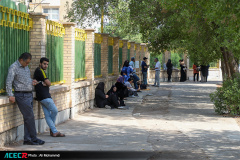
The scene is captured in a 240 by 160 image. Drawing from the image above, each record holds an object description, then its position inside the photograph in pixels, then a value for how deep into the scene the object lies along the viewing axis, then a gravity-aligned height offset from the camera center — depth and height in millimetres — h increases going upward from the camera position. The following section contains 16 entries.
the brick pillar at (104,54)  19875 +401
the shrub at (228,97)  14852 -957
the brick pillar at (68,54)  14177 +283
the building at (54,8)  51469 +5691
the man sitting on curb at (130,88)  20772 -976
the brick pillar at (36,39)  11266 +553
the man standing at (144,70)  28227 -308
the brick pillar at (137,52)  31519 +780
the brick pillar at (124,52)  25741 +620
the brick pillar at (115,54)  22728 +462
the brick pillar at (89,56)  17356 +283
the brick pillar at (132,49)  29000 +873
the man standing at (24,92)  9234 -513
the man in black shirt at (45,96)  10469 -649
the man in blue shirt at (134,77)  25328 -621
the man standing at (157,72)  29719 -440
